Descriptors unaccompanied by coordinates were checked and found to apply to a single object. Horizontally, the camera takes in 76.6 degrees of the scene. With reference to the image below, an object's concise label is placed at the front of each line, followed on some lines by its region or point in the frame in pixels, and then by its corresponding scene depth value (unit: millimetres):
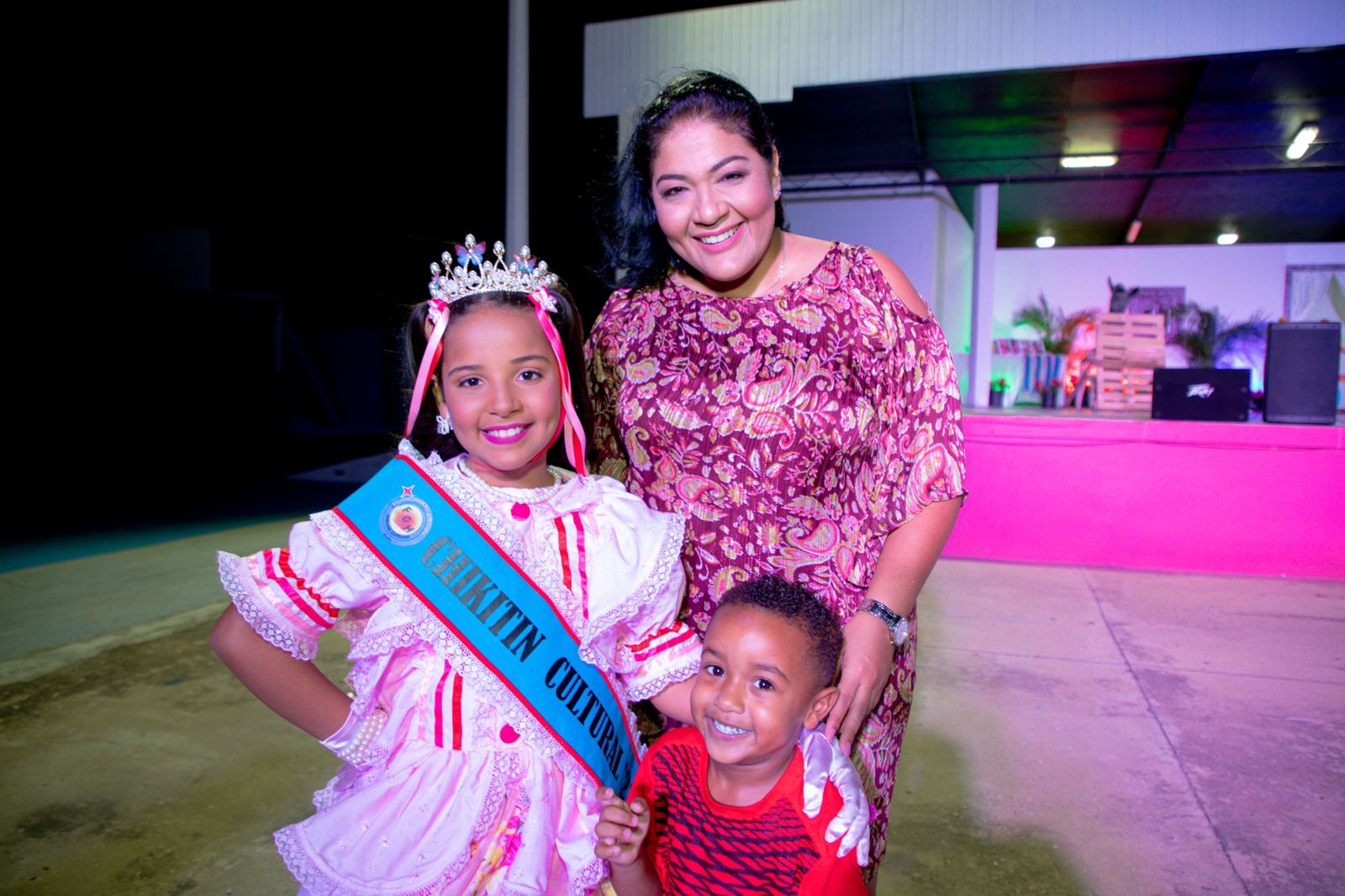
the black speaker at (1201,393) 5711
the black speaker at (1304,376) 5559
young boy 1112
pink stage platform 5078
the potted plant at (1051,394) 11789
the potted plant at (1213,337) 12320
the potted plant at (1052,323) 12242
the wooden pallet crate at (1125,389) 9070
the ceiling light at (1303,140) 9727
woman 1325
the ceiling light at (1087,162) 11292
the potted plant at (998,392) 12172
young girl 1107
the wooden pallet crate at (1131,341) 9148
